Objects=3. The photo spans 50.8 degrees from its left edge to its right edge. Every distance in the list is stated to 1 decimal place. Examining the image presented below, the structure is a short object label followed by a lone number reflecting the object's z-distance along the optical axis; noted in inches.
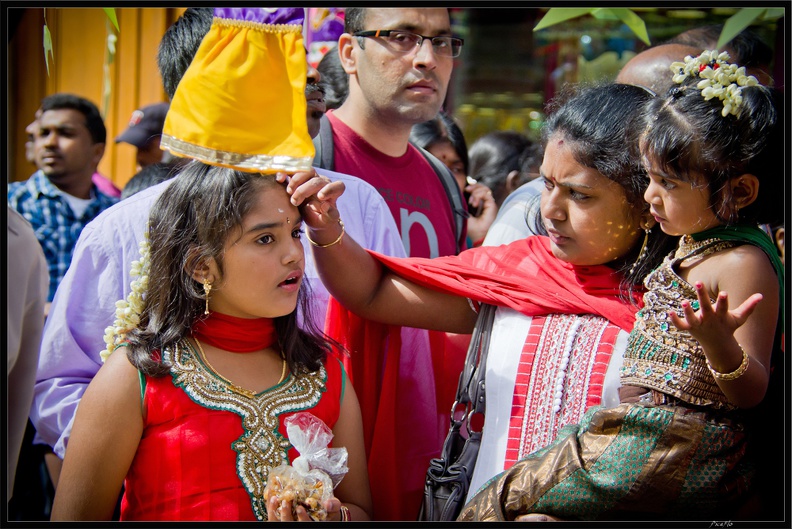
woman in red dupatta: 83.1
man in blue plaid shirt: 173.9
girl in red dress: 76.2
